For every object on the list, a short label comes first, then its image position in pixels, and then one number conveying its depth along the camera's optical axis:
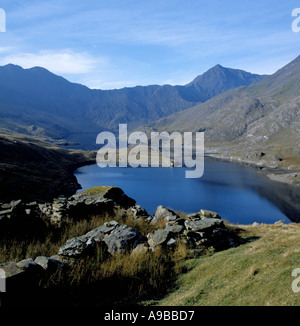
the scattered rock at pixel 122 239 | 11.77
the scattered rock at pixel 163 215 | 17.02
